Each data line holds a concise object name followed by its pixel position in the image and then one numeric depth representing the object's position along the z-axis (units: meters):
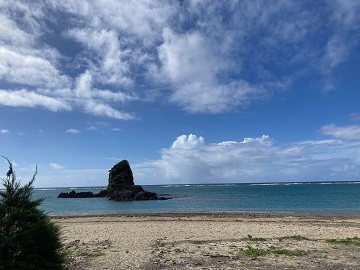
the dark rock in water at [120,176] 129.38
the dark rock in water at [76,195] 132.11
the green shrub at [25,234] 7.38
